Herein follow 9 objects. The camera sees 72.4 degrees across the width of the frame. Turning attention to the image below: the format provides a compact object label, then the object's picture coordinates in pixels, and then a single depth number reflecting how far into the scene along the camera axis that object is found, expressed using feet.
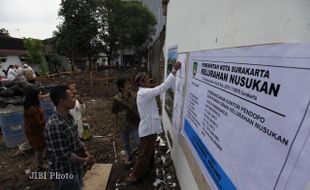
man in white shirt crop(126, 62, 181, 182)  10.21
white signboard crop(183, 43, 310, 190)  2.86
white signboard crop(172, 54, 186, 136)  9.70
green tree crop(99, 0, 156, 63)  90.13
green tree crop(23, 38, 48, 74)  85.61
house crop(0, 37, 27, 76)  85.19
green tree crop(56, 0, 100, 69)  82.53
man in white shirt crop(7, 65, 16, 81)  30.48
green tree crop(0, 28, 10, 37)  138.77
